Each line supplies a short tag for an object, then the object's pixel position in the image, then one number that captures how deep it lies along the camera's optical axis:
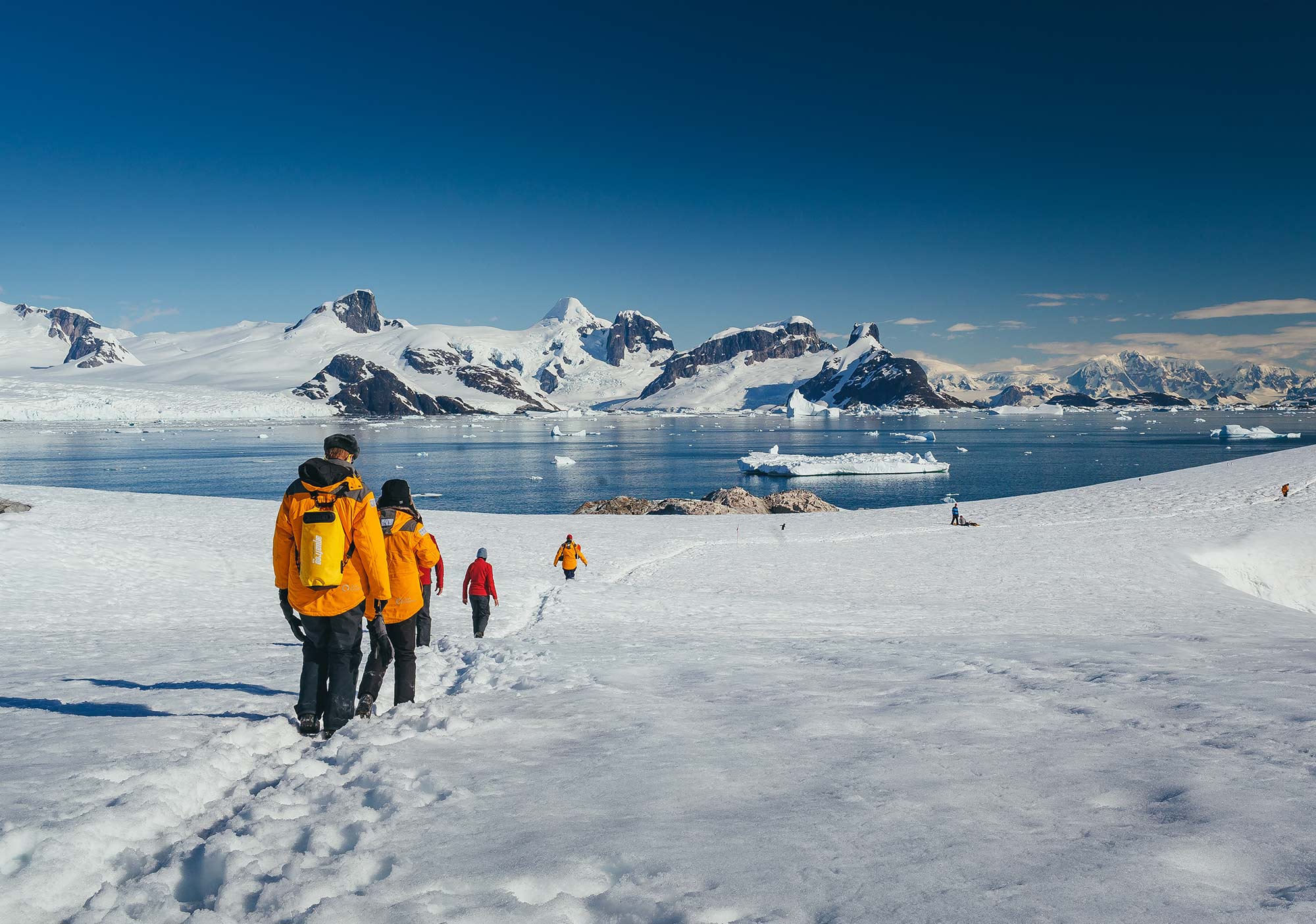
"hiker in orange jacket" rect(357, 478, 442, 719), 7.39
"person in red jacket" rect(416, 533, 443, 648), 9.24
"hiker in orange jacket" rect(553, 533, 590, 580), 18.47
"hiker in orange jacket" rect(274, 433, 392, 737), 6.08
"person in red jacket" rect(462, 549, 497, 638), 12.20
